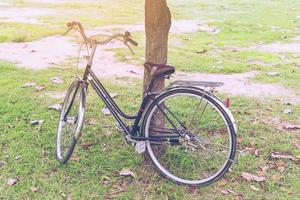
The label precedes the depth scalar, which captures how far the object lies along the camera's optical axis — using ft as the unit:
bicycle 8.34
